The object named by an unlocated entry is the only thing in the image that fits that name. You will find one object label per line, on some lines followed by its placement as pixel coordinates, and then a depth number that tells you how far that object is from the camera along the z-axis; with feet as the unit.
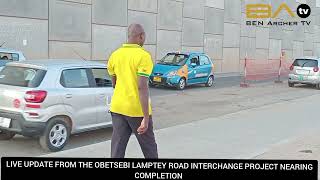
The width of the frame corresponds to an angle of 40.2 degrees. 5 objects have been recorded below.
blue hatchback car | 54.75
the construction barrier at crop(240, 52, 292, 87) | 78.59
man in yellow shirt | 14.48
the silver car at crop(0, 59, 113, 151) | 22.63
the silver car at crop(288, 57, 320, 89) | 63.77
